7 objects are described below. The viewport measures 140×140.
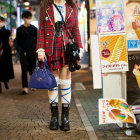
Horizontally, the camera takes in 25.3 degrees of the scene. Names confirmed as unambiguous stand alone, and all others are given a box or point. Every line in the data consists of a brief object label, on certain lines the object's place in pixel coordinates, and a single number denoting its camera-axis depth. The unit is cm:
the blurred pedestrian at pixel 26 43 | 773
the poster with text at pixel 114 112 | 399
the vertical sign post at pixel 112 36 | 402
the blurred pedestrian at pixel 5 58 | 797
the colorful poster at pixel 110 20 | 403
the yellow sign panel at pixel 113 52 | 407
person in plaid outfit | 418
